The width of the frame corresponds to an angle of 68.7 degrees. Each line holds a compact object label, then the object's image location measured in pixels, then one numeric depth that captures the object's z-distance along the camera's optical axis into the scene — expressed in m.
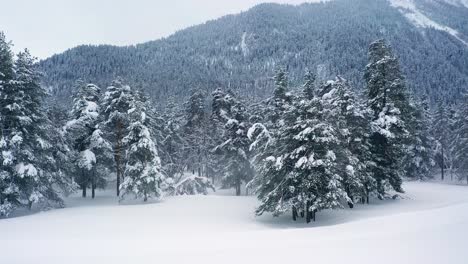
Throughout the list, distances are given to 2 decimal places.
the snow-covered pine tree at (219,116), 43.94
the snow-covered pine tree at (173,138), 53.24
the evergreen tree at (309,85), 32.12
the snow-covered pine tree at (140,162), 33.22
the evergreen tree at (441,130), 61.56
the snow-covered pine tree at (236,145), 40.06
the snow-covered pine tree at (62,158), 31.69
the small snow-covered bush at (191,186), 39.19
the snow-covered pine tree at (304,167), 23.97
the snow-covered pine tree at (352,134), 26.89
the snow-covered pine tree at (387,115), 30.06
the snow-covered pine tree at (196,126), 46.41
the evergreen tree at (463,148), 48.56
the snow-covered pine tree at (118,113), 36.72
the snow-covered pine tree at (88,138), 36.25
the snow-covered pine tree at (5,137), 26.14
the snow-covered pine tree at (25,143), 26.75
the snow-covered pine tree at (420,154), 53.42
